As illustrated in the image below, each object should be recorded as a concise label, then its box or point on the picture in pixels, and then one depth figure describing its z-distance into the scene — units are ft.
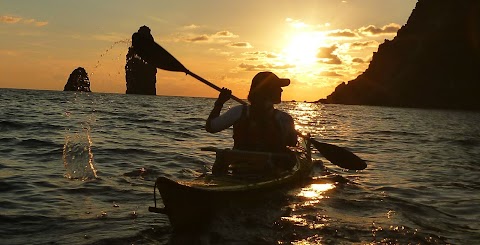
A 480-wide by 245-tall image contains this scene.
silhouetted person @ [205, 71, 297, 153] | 23.25
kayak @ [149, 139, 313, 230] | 18.29
